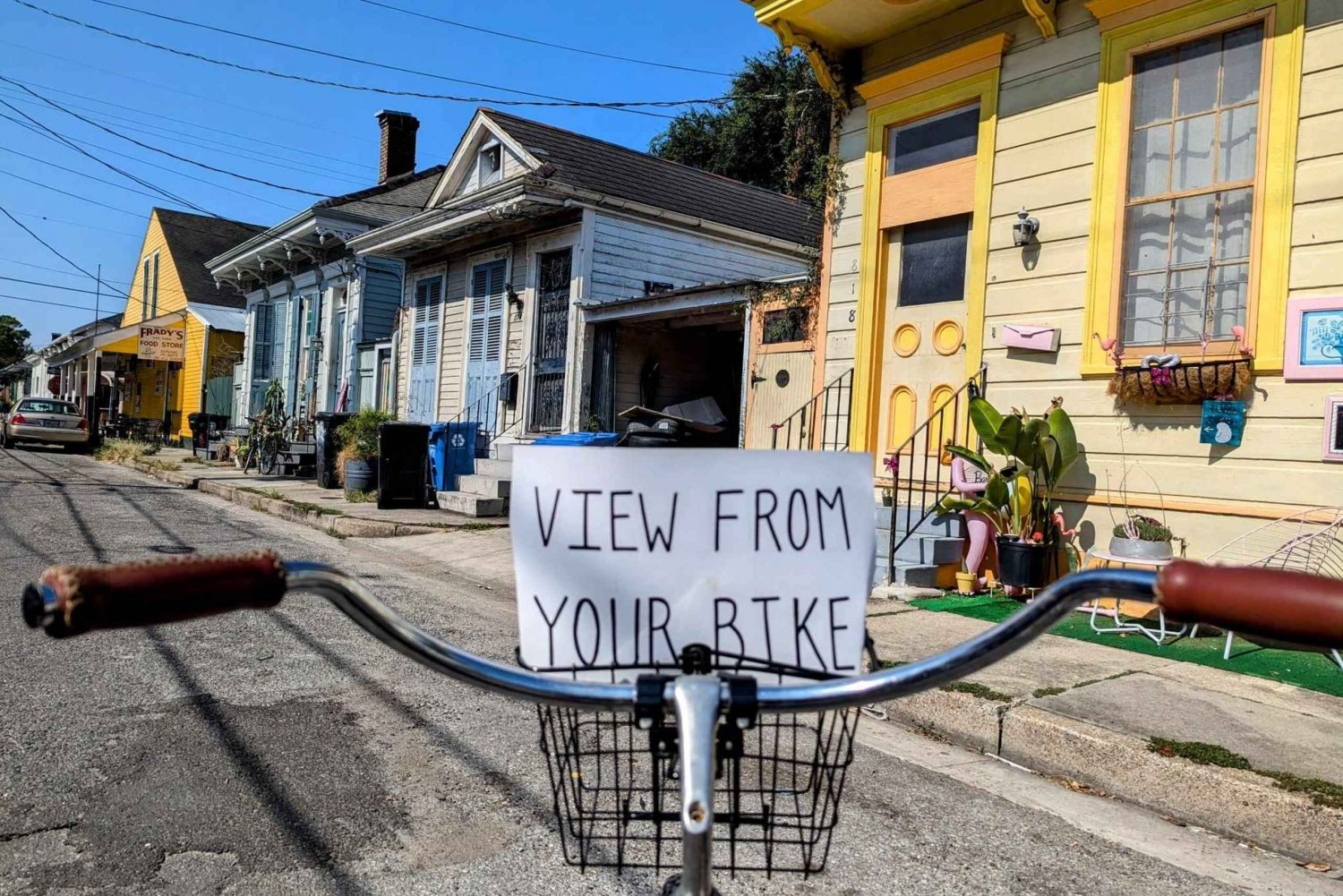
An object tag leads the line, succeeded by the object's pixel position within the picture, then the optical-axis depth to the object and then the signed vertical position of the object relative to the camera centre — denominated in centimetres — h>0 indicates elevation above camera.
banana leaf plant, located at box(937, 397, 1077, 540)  720 +6
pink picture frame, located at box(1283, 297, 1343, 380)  612 +95
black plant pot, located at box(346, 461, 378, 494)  1397 -65
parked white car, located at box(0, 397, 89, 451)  2333 -30
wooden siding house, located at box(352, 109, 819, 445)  1412 +269
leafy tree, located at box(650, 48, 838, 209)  2666 +976
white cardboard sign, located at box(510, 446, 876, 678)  142 -16
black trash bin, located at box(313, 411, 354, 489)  1541 -31
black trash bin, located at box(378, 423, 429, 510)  1266 -44
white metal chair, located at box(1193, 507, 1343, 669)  591 -38
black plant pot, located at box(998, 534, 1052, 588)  697 -67
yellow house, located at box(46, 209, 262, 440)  2861 +241
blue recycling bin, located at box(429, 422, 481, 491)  1336 -23
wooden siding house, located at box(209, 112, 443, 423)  1997 +300
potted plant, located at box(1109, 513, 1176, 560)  626 -43
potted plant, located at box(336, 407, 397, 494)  1401 -30
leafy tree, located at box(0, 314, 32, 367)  6862 +503
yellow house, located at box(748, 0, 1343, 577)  638 +186
